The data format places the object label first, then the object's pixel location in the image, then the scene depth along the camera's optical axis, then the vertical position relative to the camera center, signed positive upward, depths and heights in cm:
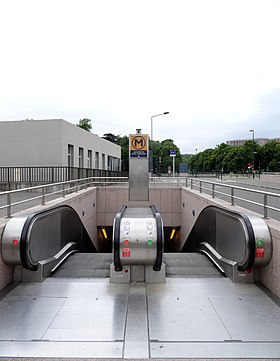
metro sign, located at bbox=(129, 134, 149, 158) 1669 +95
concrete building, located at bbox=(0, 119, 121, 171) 2272 +156
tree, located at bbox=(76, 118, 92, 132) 8831 +1121
